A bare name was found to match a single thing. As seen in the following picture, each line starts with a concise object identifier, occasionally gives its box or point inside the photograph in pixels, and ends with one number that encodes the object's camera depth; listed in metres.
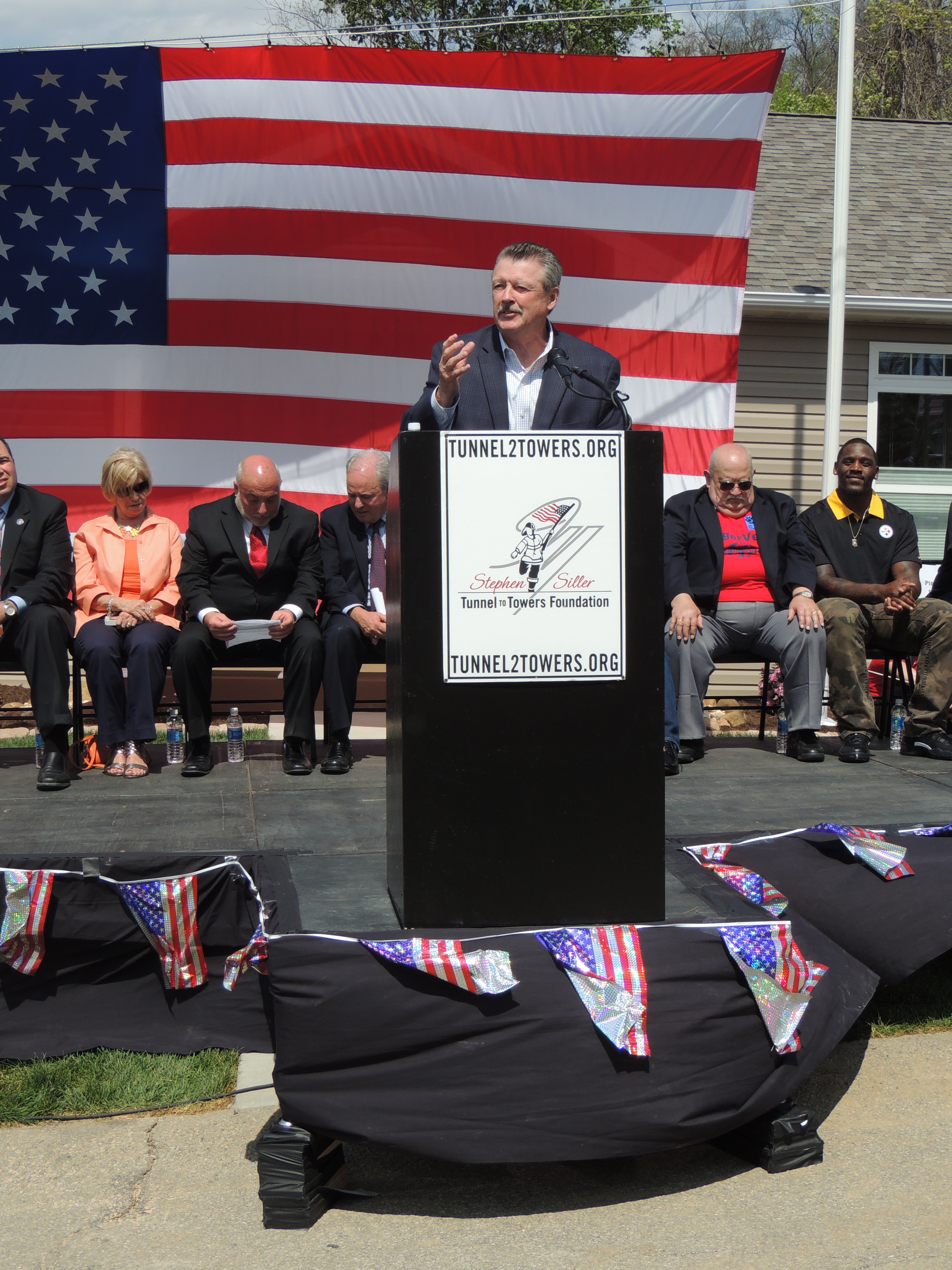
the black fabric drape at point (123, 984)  3.04
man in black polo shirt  4.97
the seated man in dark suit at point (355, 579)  4.70
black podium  2.49
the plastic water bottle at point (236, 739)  4.65
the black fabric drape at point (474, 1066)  2.36
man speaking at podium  2.87
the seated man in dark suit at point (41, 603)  4.21
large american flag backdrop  5.99
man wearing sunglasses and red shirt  4.83
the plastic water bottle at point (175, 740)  4.62
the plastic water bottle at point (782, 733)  4.98
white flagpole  7.05
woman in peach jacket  4.43
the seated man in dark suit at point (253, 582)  4.56
